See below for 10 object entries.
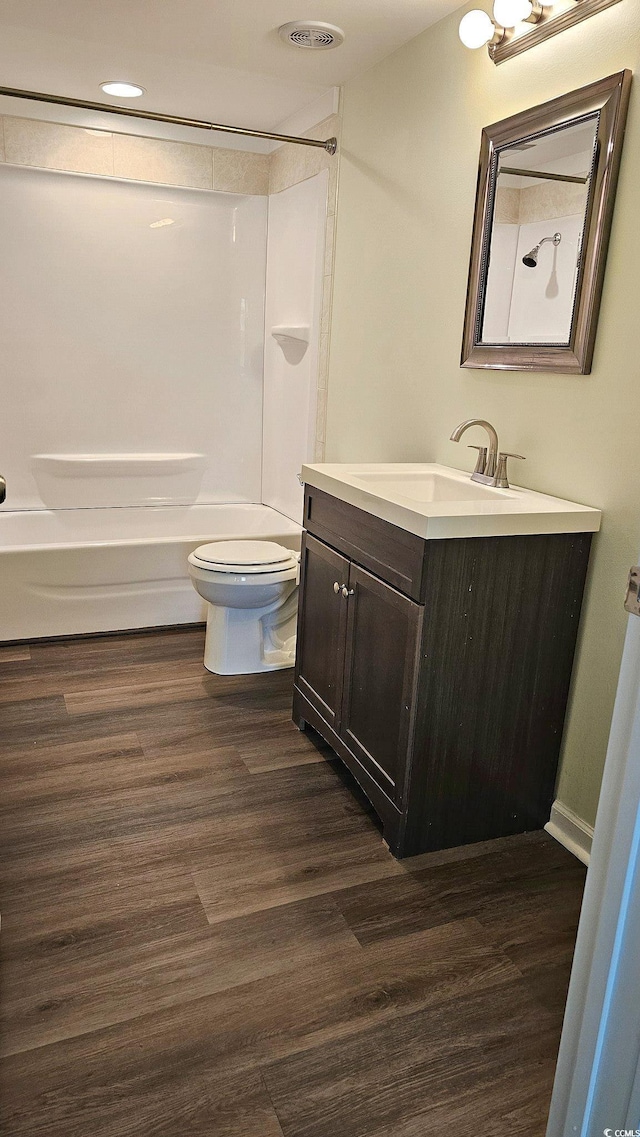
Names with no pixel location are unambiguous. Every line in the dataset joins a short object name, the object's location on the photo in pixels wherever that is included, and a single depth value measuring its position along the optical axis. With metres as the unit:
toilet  2.98
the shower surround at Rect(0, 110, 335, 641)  3.58
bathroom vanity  1.87
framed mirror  1.88
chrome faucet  2.21
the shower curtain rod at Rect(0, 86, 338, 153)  2.60
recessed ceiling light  3.32
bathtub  3.28
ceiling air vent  2.57
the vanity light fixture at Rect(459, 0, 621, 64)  1.92
